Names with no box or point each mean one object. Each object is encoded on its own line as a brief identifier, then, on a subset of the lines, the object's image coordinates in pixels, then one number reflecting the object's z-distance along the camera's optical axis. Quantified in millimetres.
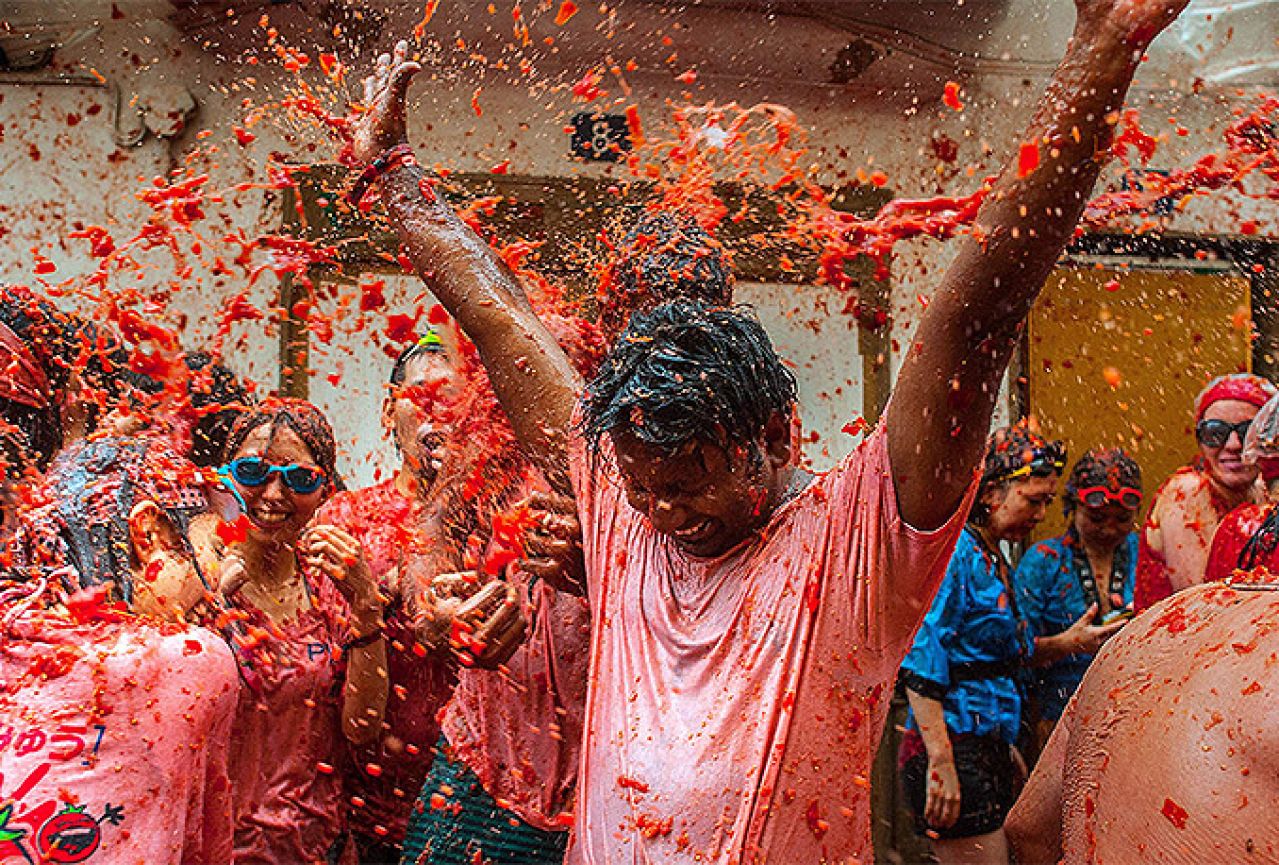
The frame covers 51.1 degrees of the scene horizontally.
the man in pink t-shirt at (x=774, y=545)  2029
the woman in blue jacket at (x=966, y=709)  4855
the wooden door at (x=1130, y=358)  6559
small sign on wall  6133
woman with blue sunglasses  3660
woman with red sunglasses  5672
